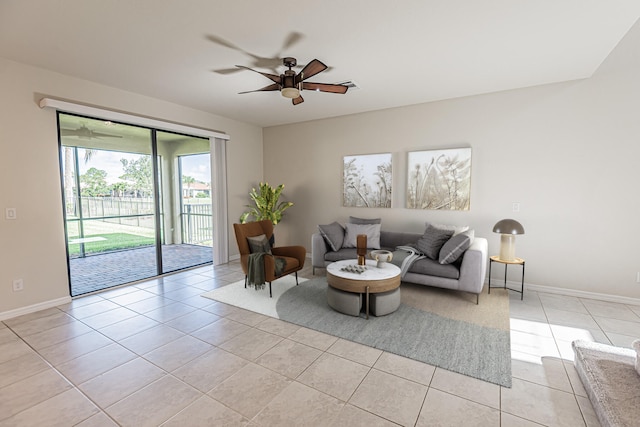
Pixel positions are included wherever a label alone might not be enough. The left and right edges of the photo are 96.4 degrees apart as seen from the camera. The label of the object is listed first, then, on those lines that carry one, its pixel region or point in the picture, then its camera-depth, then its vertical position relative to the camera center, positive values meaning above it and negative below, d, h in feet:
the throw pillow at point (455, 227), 13.11 -1.67
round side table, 12.12 -2.98
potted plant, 18.78 -0.71
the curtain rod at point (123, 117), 11.01 +3.51
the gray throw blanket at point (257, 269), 12.41 -3.30
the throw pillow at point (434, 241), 12.98 -2.24
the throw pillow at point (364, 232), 15.05 -2.20
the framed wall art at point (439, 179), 14.20 +0.68
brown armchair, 12.29 -2.87
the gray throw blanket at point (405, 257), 12.70 -2.94
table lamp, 11.87 -1.87
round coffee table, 10.13 -3.15
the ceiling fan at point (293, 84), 9.68 +3.82
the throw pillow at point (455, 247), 11.85 -2.30
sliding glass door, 12.62 -0.35
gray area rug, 7.90 -4.54
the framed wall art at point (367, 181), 16.39 +0.71
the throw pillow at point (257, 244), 13.51 -2.43
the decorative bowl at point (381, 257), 11.61 -2.61
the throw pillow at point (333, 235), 14.99 -2.22
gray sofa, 11.44 -3.21
